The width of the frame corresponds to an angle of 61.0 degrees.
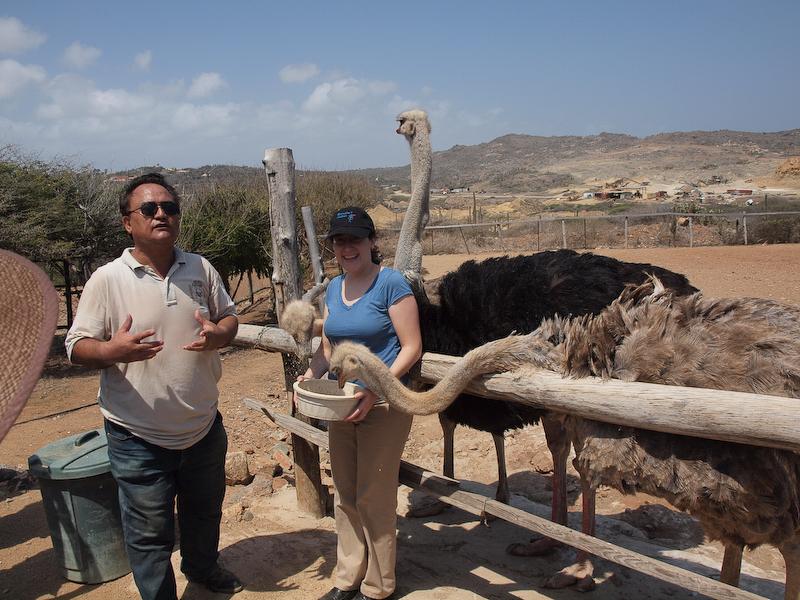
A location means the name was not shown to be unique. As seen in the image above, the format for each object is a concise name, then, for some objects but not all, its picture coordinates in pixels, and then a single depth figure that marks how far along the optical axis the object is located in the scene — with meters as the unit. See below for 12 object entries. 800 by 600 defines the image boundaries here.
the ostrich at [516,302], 3.43
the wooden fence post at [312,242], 5.70
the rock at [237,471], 4.71
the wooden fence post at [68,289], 9.34
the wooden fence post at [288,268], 4.18
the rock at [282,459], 5.14
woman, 2.70
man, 2.66
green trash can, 3.31
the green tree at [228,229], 10.72
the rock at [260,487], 4.54
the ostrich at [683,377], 2.21
